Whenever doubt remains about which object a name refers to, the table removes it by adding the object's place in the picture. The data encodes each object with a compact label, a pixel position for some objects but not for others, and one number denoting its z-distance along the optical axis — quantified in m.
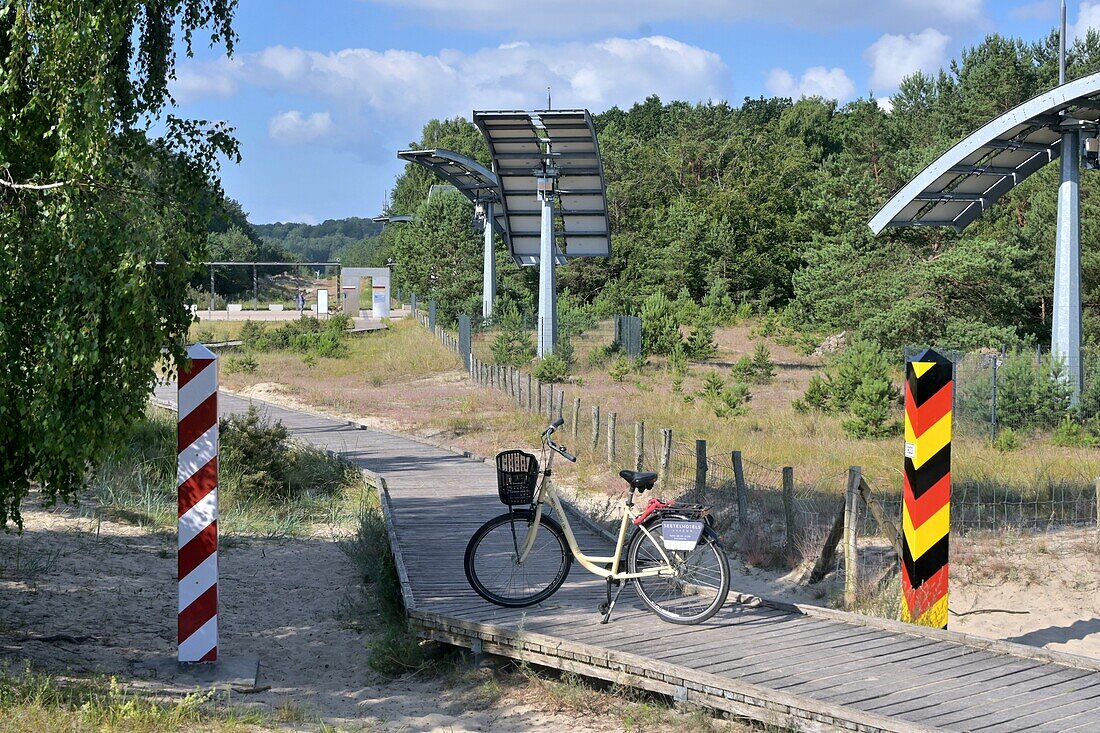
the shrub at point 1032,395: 20.91
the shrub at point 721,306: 57.22
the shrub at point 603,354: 36.66
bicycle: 7.55
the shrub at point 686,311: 50.59
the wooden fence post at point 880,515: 9.32
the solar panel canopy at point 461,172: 39.88
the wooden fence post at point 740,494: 11.85
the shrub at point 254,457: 15.28
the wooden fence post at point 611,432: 16.69
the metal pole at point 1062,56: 19.72
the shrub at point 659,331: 38.94
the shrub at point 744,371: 33.03
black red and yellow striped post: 7.61
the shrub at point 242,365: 38.28
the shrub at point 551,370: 31.86
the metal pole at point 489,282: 45.41
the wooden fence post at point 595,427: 17.81
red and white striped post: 7.12
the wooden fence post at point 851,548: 9.31
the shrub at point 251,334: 48.97
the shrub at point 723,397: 24.30
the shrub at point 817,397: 24.23
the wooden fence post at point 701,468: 12.75
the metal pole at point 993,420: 21.14
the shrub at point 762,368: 33.28
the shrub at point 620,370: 33.44
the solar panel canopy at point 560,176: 31.73
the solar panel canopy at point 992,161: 19.59
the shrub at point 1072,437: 19.83
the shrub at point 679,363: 33.47
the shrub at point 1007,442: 19.50
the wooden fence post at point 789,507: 11.14
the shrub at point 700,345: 39.50
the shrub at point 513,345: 34.78
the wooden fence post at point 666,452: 14.55
